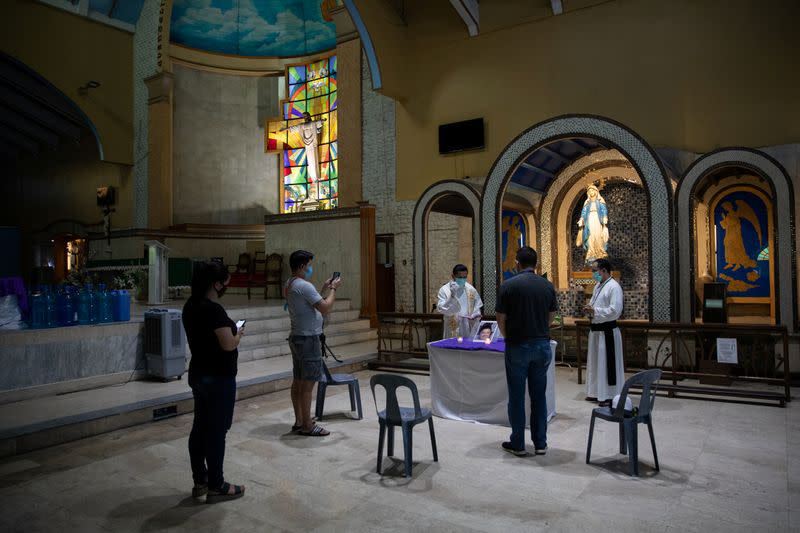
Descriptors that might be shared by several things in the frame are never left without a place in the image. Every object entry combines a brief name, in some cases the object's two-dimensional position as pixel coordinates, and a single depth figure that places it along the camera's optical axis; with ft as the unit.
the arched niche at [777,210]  25.21
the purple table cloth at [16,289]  23.59
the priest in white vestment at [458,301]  25.16
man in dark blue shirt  15.34
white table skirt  19.04
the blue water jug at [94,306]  23.78
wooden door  41.29
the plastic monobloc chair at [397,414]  13.94
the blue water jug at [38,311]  22.47
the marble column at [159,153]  51.47
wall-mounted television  37.47
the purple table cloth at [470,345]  18.92
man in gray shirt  16.79
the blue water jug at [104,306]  24.08
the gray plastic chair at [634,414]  13.94
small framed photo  19.88
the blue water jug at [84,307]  23.38
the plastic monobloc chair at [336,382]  19.56
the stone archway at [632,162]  27.09
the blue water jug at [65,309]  22.93
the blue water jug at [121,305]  24.53
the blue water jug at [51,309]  22.57
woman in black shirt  11.89
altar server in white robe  21.25
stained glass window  50.21
